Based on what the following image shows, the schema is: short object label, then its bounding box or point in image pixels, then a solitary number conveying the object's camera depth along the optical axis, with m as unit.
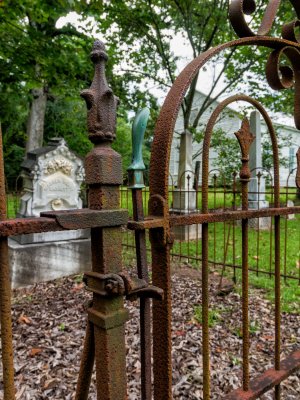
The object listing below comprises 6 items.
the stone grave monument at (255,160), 8.64
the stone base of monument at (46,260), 4.80
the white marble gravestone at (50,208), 4.91
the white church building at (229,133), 18.03
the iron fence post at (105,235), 0.83
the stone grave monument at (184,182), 7.66
